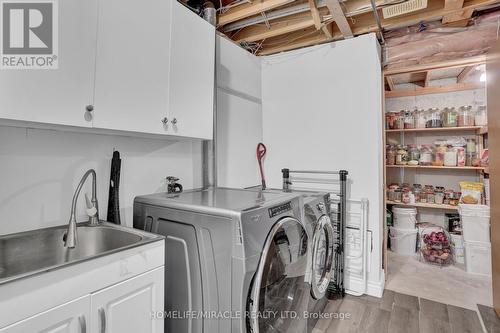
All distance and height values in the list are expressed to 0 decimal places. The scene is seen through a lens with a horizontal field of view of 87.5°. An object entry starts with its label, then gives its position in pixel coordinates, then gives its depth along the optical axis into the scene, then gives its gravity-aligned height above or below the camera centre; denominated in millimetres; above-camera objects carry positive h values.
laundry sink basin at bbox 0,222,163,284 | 1213 -387
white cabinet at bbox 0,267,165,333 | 910 -571
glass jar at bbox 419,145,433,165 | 3582 +187
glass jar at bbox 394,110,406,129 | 3717 +680
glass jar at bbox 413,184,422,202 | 3656 -343
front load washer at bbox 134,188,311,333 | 1235 -475
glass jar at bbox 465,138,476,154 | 3367 +279
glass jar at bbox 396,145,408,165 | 3682 +164
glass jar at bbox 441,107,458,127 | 3400 +675
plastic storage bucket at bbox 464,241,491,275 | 2898 -1001
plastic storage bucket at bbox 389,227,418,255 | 3529 -978
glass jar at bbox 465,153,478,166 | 3342 +136
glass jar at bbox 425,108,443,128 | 3513 +671
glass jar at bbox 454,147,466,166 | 3342 +149
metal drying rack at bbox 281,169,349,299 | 2395 -679
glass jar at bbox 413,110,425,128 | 3625 +698
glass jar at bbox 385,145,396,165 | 3758 +196
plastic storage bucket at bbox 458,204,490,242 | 2926 -612
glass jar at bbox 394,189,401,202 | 3715 -377
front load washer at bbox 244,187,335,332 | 1791 -605
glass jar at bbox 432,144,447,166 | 3459 +182
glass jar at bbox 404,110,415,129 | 3672 +675
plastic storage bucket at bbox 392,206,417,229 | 3551 -665
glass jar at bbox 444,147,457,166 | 3367 +150
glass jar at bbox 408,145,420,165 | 3652 +191
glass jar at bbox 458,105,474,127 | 3314 +669
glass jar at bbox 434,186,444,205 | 3500 -372
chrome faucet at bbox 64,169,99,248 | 1256 -248
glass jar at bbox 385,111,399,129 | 3754 +707
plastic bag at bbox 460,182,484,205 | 3111 -289
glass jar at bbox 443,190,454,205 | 3489 -369
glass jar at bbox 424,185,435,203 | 3570 -363
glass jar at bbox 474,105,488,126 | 3221 +649
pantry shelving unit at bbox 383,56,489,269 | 3416 +546
